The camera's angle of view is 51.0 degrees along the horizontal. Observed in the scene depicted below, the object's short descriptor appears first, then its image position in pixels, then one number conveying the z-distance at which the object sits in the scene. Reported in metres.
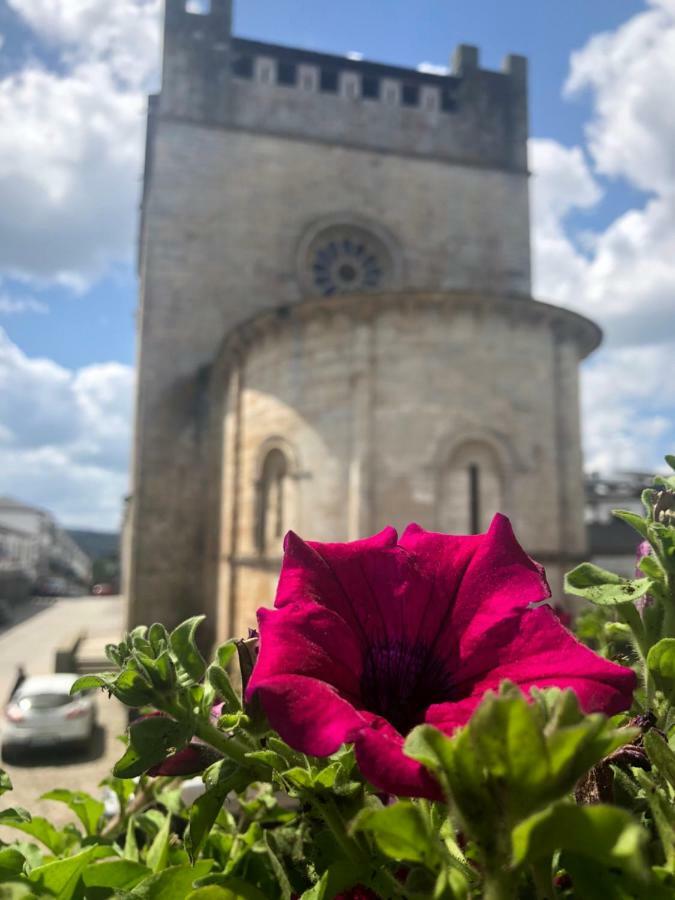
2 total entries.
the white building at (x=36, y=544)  53.41
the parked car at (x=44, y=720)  10.27
